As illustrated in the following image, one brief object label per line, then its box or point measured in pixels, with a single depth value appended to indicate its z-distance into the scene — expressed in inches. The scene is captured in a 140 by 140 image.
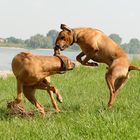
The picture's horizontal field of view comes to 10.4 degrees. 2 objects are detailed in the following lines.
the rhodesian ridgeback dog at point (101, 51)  603.9
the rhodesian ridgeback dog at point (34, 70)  531.1
